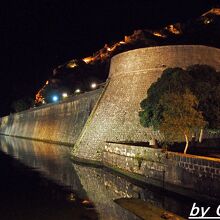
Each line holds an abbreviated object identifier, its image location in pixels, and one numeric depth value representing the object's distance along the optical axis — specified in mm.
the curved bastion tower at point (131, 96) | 20969
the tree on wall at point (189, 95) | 14338
